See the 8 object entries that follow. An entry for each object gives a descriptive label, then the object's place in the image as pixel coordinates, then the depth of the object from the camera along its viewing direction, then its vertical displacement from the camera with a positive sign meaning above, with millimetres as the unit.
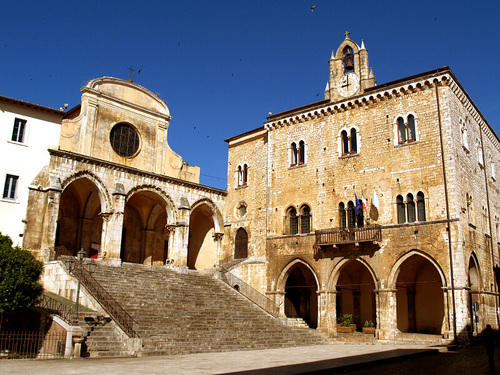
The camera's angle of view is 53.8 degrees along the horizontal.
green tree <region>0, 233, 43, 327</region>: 16812 +387
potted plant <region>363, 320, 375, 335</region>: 26391 -1646
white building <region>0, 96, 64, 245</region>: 22984 +6642
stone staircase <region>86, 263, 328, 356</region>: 18297 -1011
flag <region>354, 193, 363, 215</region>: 26078 +4722
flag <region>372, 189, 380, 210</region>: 25750 +4896
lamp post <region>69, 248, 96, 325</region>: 16781 +1131
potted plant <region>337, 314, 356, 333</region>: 27156 -1548
